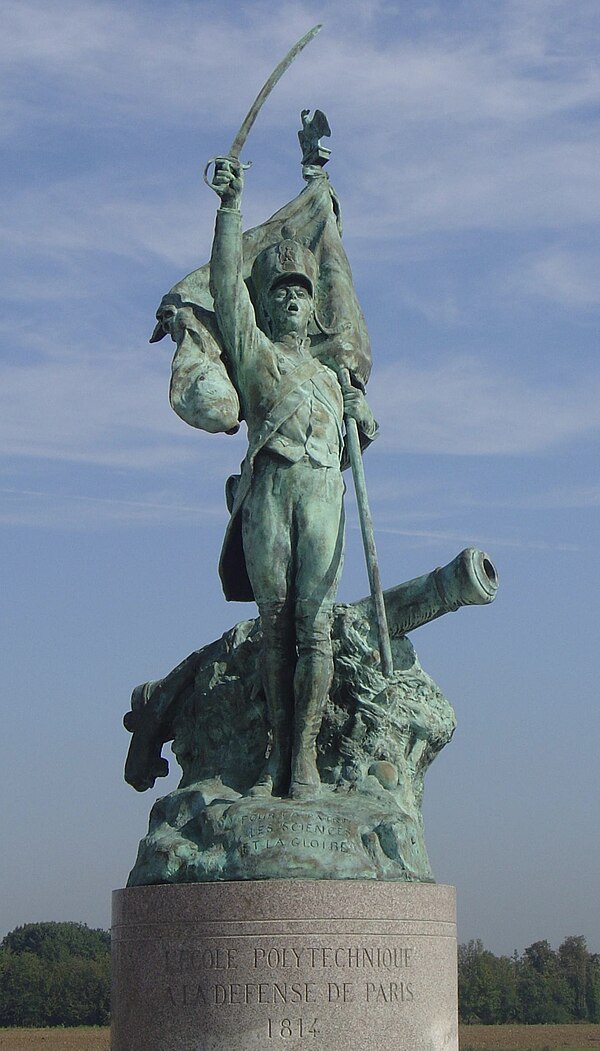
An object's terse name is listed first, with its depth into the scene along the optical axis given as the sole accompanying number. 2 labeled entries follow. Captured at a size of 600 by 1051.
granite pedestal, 8.90
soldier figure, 10.05
